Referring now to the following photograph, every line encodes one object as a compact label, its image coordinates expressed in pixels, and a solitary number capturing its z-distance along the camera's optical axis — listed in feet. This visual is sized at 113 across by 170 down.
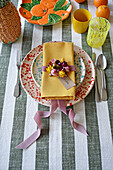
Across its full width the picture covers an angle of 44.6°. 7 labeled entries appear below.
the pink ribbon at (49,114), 1.77
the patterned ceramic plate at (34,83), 1.90
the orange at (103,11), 2.42
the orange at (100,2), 2.54
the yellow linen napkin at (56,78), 1.77
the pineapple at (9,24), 1.90
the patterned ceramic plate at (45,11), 2.55
